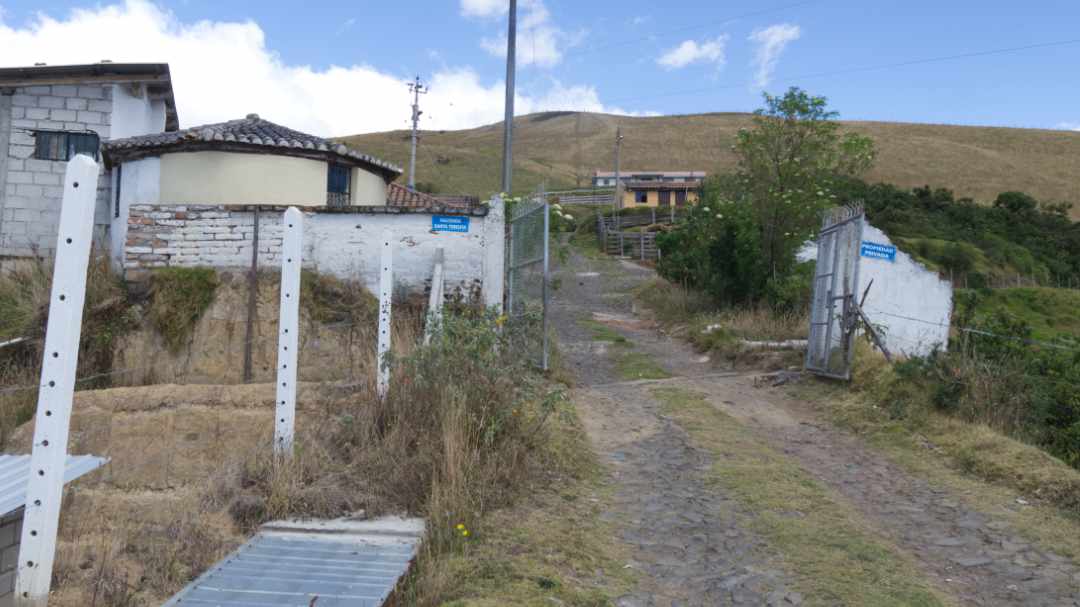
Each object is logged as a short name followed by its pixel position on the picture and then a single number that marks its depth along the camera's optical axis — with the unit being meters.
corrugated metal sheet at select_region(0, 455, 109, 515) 4.19
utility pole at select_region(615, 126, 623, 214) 47.91
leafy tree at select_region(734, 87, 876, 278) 16.50
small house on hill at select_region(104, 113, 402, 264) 14.28
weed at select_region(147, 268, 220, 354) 11.80
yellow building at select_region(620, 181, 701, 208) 52.78
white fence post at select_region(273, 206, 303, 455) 5.97
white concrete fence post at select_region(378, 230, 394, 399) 6.48
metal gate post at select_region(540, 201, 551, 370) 9.44
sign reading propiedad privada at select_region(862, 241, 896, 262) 11.84
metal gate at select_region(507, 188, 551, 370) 9.64
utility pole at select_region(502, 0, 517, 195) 16.06
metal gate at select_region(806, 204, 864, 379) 10.48
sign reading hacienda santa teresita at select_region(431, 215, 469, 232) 11.23
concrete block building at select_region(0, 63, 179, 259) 16.52
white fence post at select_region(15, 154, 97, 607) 3.99
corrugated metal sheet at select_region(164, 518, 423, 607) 4.10
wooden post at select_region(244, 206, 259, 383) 11.84
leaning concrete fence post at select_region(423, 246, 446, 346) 6.88
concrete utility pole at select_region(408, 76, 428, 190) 39.06
